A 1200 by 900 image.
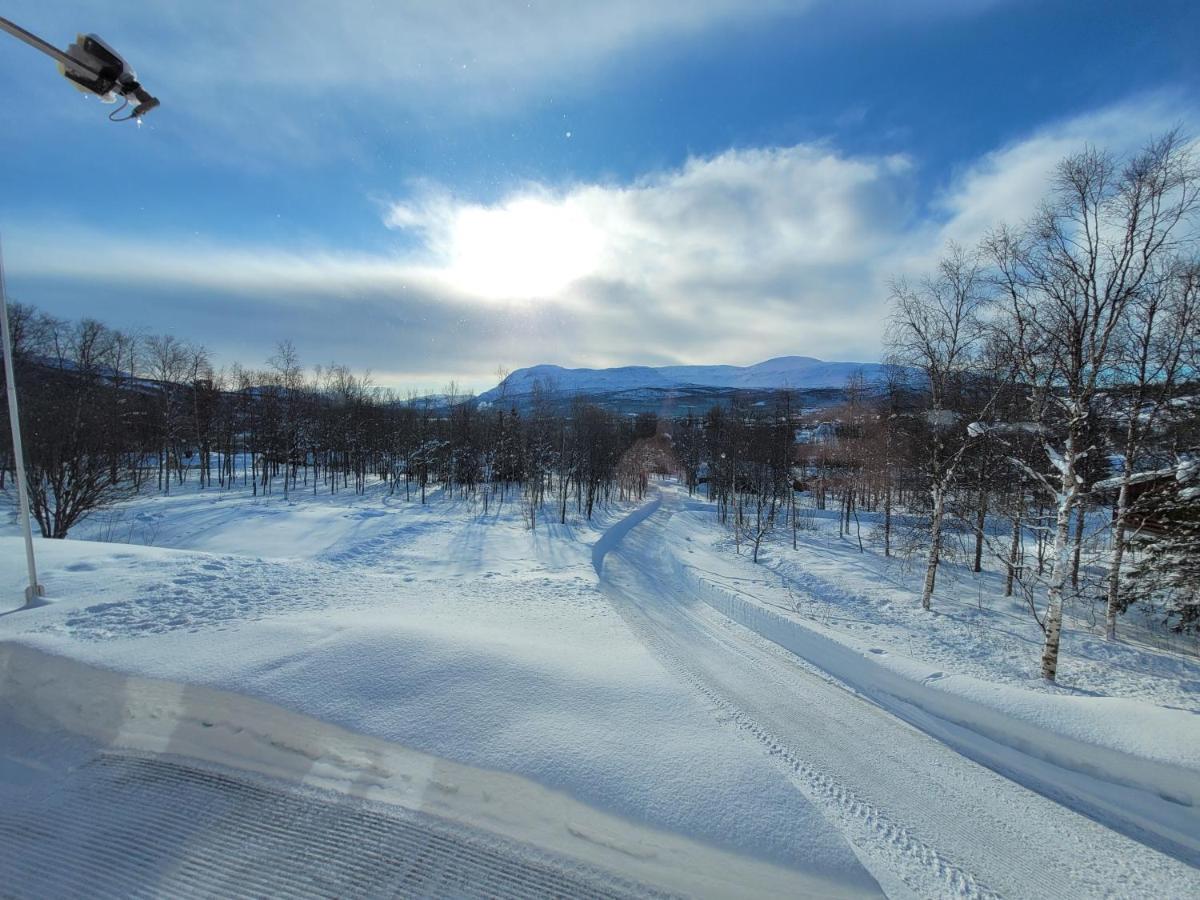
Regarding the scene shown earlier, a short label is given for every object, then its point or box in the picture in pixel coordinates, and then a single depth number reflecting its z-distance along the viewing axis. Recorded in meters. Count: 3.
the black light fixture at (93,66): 4.79
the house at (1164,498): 9.39
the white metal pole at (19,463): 6.62
